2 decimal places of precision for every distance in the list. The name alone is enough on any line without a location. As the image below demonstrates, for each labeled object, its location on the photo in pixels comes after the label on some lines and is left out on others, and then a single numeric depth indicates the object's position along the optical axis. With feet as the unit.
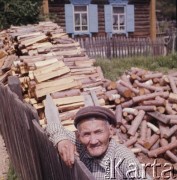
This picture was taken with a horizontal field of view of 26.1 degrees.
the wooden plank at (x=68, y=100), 22.91
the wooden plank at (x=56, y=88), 23.62
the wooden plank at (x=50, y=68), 25.52
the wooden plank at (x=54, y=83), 24.21
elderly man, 8.31
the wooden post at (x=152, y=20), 70.13
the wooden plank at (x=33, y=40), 34.32
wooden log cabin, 63.98
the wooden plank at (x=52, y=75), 24.88
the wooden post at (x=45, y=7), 60.44
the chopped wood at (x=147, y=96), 26.66
